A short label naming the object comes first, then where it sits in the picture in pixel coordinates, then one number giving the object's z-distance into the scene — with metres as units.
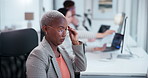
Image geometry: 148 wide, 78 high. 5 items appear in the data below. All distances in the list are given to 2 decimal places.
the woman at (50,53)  1.20
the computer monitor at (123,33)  2.53
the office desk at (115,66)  2.10
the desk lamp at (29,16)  3.90
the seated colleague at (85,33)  3.22
